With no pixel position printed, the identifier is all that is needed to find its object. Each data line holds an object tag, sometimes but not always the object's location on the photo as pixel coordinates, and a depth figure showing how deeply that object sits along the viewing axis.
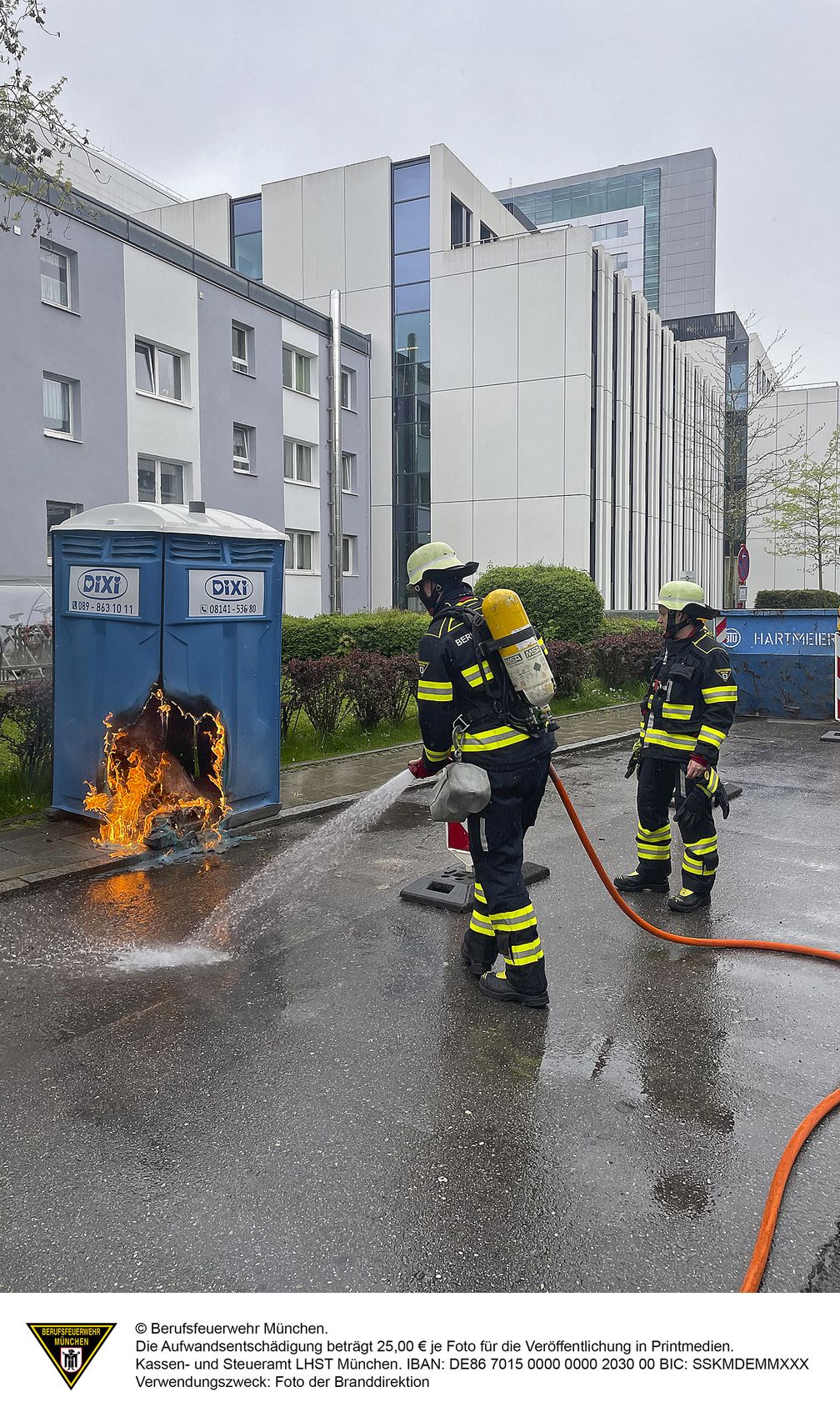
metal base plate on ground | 5.57
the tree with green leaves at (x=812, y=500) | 36.00
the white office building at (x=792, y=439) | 56.44
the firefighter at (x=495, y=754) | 4.20
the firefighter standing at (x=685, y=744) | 5.43
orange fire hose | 2.52
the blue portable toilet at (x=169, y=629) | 6.76
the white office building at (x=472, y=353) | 29.14
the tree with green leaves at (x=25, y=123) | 8.01
